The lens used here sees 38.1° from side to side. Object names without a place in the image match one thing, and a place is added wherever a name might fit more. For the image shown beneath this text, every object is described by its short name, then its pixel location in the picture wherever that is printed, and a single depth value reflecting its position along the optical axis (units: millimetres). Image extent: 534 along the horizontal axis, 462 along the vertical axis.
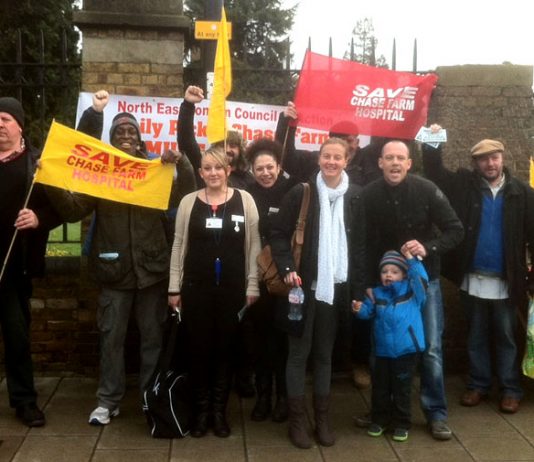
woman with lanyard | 4750
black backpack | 4773
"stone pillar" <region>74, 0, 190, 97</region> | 5832
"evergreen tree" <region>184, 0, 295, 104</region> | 23844
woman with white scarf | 4613
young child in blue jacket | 4684
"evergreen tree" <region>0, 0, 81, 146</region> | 6023
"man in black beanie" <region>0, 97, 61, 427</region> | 4828
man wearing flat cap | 5273
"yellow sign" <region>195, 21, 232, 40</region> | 5824
